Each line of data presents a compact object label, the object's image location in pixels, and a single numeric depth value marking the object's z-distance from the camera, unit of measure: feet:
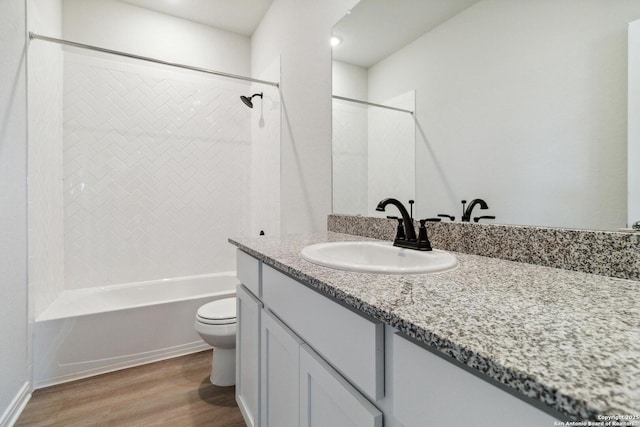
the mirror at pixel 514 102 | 2.44
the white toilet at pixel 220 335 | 5.73
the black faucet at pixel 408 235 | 3.50
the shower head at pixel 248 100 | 8.75
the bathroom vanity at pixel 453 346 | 1.05
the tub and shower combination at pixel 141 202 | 6.48
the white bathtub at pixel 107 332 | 6.01
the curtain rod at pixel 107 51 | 6.00
